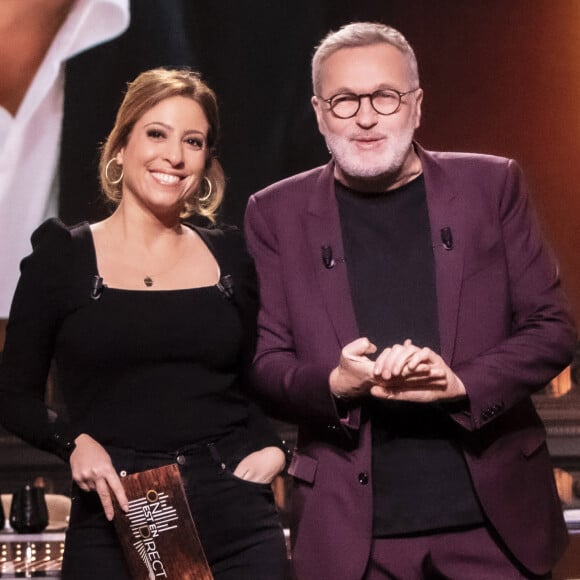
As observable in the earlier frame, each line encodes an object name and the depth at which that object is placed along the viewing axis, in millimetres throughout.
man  7994
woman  8032
